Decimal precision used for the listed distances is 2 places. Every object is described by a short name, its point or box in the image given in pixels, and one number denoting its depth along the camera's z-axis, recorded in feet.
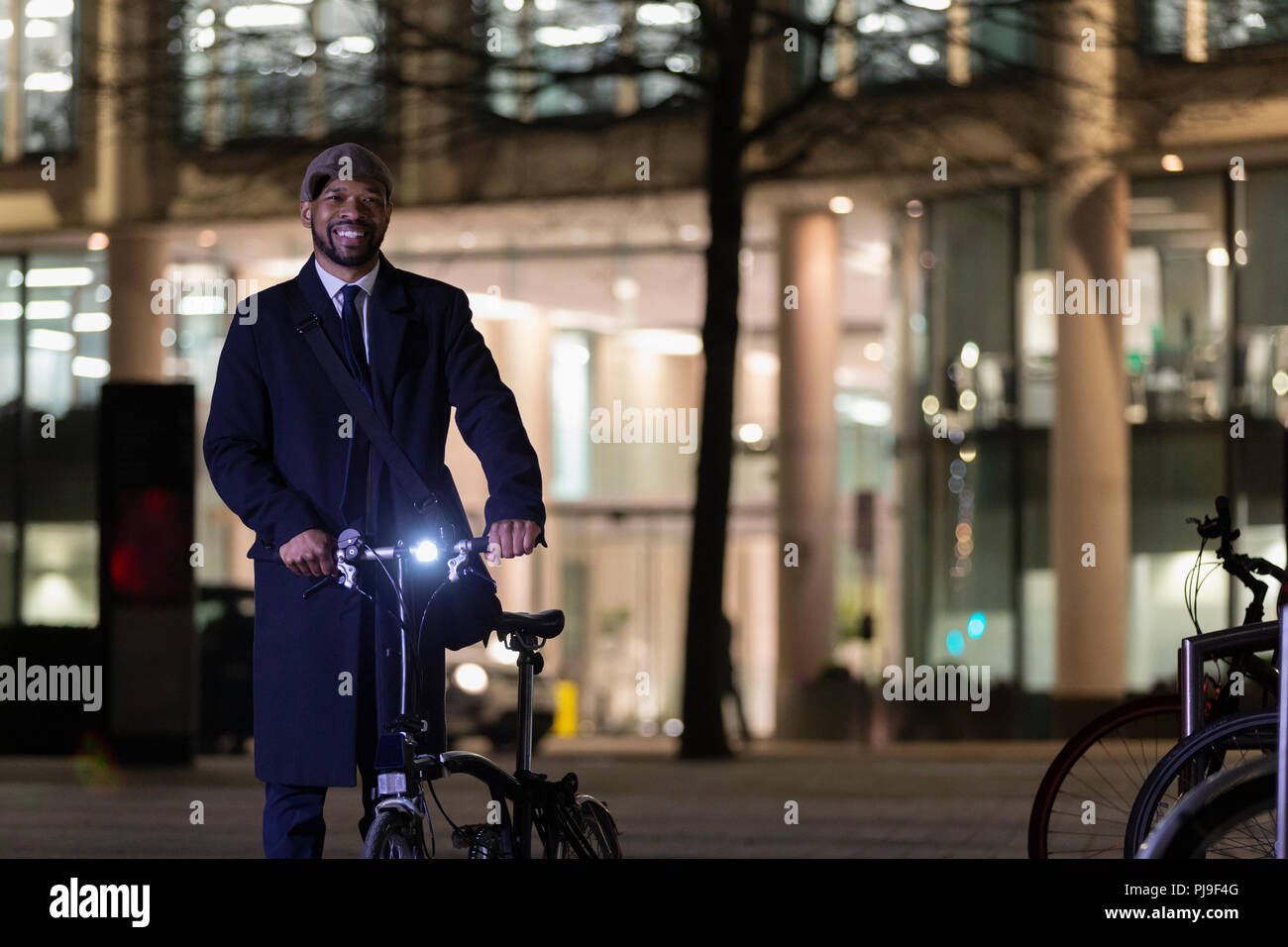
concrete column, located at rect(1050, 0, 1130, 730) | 65.72
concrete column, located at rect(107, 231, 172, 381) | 79.10
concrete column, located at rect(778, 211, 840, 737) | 76.54
